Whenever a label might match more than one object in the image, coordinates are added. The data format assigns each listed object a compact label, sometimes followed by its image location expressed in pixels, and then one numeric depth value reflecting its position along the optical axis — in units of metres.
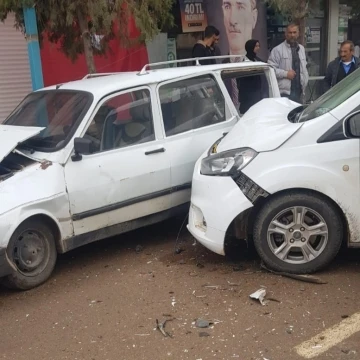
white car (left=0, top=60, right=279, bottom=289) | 4.56
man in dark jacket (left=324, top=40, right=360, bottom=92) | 7.86
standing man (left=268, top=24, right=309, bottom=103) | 8.48
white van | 4.33
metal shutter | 9.71
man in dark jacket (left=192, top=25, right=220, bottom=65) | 8.50
